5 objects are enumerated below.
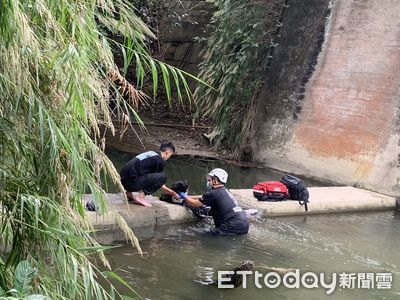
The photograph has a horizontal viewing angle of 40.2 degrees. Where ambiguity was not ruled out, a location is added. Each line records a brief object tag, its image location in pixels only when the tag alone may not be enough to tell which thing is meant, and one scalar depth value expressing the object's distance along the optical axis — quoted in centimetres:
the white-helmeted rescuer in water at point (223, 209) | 699
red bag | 830
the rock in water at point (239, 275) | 535
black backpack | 831
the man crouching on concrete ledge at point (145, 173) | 708
